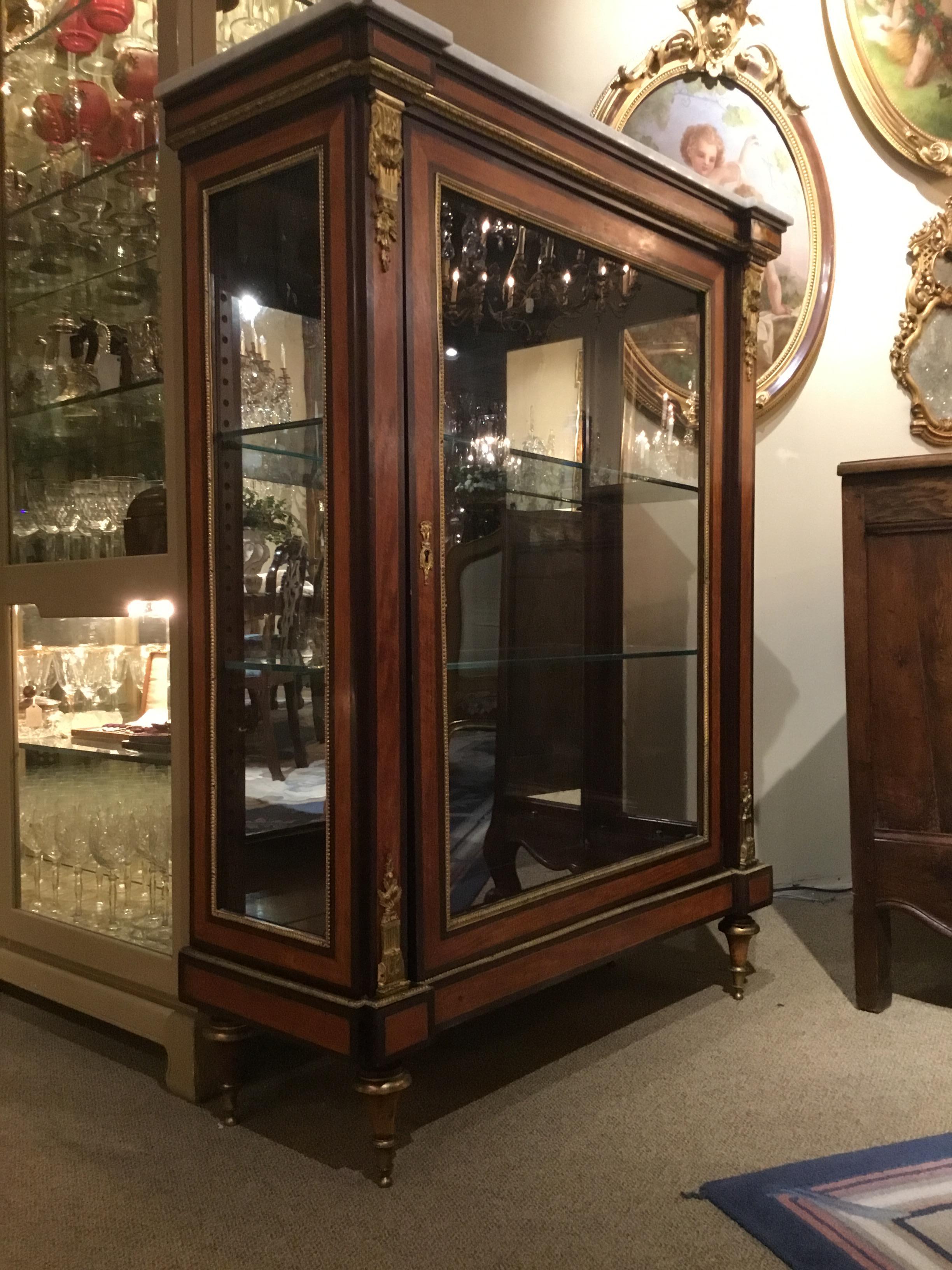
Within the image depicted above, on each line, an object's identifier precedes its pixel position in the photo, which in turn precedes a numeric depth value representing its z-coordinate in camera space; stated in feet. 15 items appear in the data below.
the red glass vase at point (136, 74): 6.58
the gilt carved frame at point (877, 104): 9.34
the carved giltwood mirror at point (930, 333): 9.37
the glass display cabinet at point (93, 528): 6.35
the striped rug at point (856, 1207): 4.53
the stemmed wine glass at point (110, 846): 7.06
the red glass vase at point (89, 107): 7.11
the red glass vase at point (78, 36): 7.27
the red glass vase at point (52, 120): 7.49
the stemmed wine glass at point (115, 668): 6.97
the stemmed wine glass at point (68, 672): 7.47
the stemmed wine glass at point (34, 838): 7.61
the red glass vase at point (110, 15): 6.91
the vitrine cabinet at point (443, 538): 5.08
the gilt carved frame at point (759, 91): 9.74
